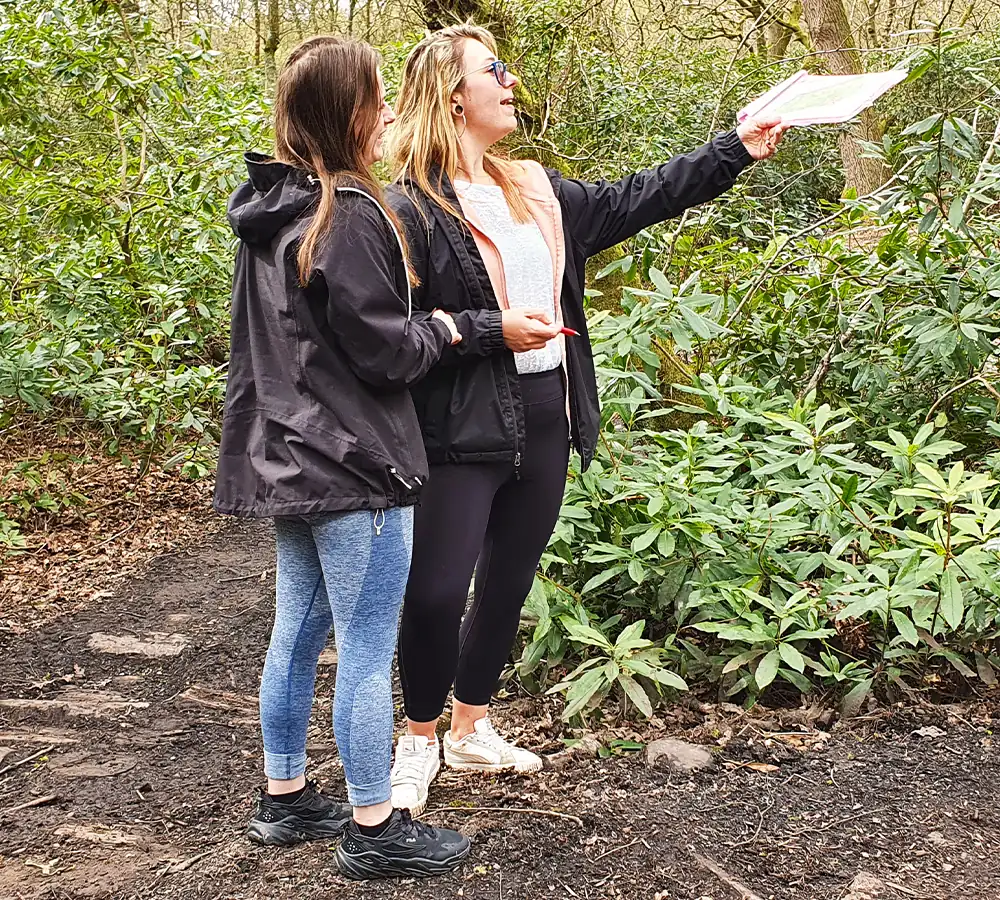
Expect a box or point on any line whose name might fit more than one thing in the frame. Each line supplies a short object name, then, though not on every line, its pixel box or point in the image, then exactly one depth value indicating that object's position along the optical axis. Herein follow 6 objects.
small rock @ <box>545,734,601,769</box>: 2.91
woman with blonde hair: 2.40
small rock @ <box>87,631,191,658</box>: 4.25
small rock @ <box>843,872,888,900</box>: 2.26
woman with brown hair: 2.02
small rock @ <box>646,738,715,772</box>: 2.86
